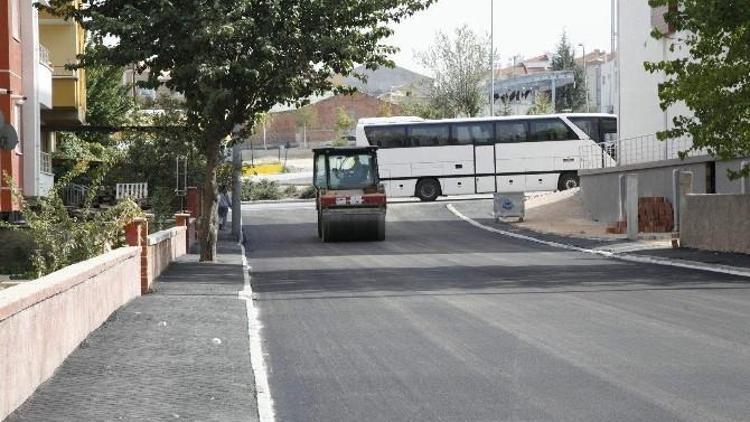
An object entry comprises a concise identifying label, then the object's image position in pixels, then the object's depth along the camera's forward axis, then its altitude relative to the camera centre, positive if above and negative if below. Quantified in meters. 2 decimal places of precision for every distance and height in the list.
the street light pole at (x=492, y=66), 78.47 +7.52
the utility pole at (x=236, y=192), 38.19 -0.25
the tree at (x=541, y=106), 96.62 +5.81
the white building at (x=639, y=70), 46.22 +4.28
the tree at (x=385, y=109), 107.56 +6.27
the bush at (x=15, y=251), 27.38 -1.45
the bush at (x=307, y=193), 68.88 -0.54
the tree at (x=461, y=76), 90.25 +7.55
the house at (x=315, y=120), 122.19 +6.14
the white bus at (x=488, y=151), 58.84 +1.43
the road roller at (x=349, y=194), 38.25 -0.34
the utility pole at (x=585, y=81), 109.95 +9.22
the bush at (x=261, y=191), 68.25 -0.41
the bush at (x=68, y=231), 21.48 -0.79
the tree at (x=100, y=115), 49.41 +2.94
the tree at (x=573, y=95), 115.94 +7.90
